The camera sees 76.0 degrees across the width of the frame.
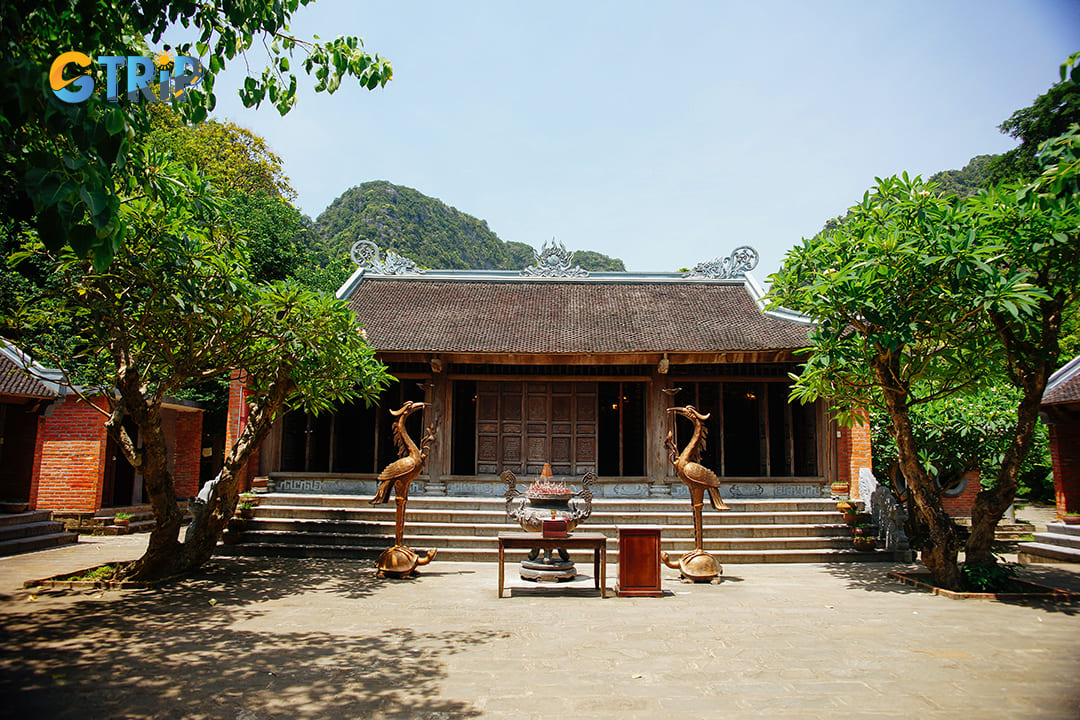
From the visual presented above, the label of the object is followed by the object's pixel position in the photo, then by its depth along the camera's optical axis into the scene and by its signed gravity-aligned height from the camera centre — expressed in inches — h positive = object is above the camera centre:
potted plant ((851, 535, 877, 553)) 378.6 -50.9
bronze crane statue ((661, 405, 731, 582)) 313.7 -17.7
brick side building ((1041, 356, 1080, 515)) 416.9 +6.4
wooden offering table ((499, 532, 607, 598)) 281.3 -38.3
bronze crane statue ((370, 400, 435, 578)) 312.2 -16.7
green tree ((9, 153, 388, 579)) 250.4 +48.1
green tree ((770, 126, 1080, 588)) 247.0 +55.6
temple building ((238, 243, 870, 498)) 442.0 +46.2
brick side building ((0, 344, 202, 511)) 447.2 -0.6
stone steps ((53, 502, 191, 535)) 467.8 -51.9
